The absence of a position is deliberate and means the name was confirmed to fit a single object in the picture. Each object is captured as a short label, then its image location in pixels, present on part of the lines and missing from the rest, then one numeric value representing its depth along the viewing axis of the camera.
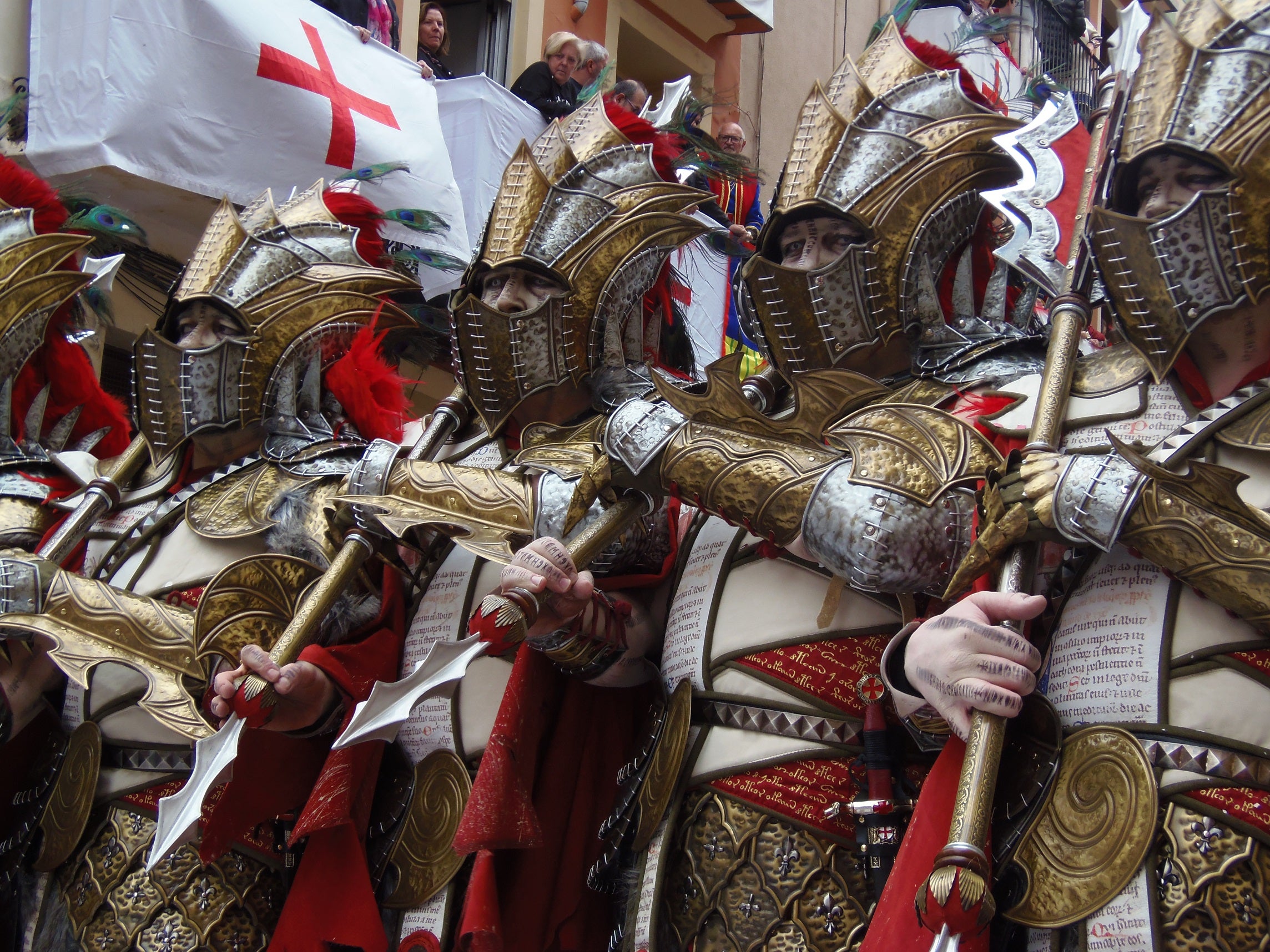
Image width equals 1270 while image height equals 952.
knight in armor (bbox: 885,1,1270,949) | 2.37
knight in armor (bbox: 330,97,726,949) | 3.33
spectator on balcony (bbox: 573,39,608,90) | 7.58
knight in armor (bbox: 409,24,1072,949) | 2.81
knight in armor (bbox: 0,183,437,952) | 3.62
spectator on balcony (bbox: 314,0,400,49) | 6.93
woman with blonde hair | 7.59
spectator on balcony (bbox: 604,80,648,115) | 4.56
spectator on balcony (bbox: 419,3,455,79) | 8.15
